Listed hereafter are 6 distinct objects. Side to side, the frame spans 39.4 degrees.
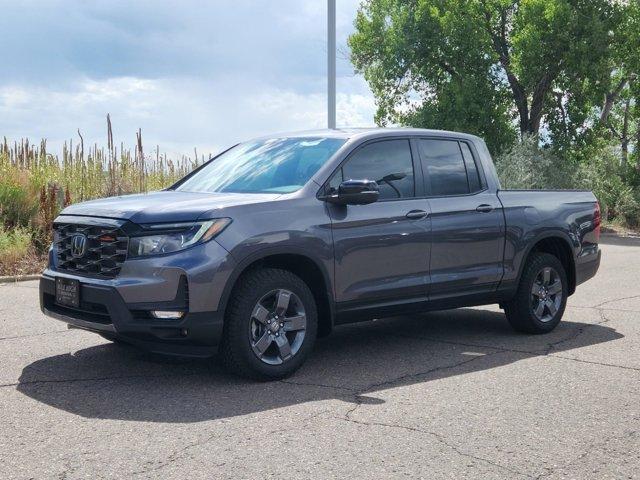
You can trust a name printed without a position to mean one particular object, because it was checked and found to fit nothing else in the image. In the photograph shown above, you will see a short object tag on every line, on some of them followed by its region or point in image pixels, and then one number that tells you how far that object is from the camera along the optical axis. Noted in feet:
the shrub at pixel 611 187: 91.25
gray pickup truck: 19.48
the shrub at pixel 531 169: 89.92
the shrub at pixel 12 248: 43.60
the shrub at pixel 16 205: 49.93
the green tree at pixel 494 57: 99.09
